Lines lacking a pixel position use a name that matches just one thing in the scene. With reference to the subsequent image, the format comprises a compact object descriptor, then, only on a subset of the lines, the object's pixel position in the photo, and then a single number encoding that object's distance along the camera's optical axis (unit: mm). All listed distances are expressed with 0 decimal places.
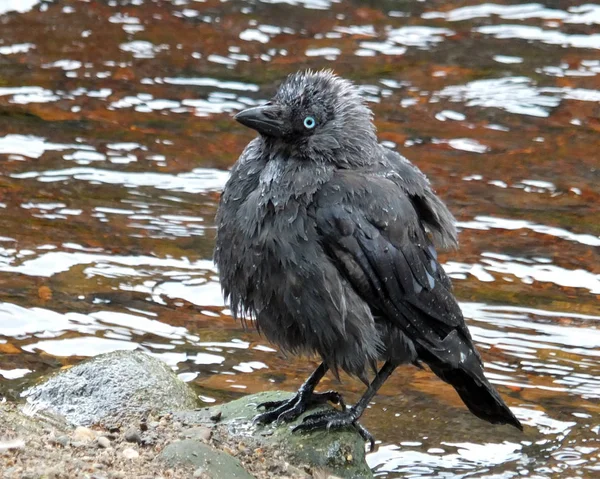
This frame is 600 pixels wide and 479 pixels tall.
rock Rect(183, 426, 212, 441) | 10359
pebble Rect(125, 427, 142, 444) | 10078
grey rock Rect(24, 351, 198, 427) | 11492
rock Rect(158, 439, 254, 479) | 9437
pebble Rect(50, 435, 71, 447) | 9539
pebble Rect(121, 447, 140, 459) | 9548
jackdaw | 10398
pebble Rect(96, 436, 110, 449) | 9711
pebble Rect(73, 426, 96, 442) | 9930
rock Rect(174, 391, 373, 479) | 10711
